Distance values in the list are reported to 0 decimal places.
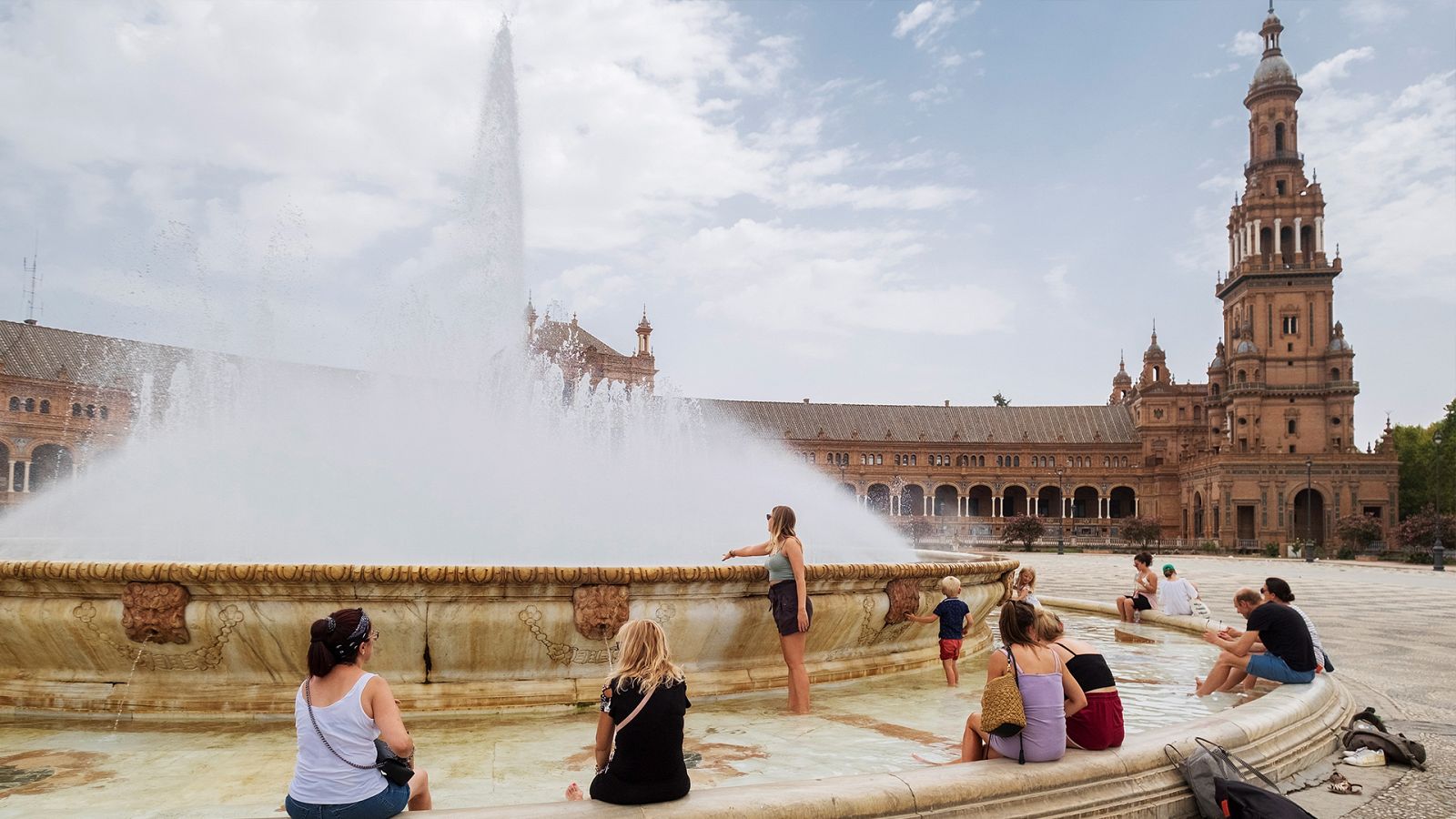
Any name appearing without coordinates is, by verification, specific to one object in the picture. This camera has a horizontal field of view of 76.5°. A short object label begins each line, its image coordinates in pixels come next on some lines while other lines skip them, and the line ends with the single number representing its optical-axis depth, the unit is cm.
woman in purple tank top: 420
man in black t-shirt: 648
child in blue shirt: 703
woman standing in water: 582
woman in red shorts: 441
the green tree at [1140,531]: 6781
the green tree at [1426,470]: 7281
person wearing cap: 1151
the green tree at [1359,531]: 5219
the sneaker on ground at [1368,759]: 558
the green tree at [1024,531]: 6506
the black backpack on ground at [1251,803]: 407
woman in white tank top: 325
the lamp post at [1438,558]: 3581
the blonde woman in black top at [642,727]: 346
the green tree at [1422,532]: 4598
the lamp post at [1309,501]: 6241
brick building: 5812
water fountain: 540
